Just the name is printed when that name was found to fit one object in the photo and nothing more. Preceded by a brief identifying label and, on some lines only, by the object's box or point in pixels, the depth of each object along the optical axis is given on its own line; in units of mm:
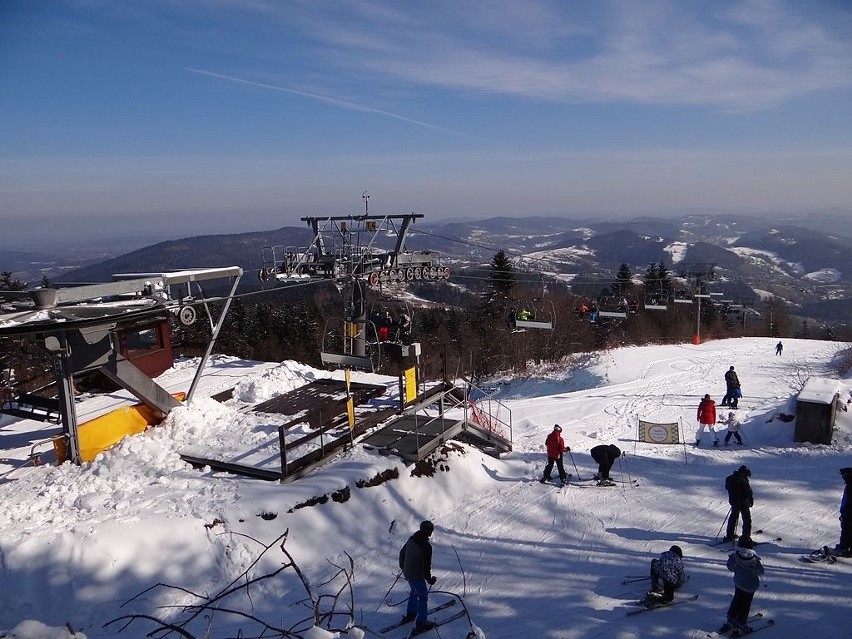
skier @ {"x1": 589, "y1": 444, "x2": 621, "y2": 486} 13031
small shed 14758
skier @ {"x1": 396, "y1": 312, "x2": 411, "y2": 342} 16125
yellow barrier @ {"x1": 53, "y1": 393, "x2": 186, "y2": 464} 12234
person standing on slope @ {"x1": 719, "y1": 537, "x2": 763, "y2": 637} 6832
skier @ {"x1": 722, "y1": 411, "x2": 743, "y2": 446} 15891
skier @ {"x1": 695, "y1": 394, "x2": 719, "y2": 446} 16438
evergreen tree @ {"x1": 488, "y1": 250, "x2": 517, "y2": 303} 49562
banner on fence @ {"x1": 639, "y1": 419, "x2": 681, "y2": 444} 16569
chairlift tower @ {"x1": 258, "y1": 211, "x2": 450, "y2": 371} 16891
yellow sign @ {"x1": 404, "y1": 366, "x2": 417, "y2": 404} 15234
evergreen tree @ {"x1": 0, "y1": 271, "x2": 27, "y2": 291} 32781
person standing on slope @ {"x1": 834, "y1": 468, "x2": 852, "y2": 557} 8633
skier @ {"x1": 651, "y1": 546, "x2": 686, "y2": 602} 7832
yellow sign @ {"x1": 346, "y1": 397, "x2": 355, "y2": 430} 13398
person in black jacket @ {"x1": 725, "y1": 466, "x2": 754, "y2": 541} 9227
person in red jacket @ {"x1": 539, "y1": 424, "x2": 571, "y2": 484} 12977
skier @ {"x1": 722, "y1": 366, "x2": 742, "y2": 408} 20047
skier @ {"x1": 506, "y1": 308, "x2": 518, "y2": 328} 20828
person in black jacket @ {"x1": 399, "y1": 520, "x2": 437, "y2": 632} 7309
